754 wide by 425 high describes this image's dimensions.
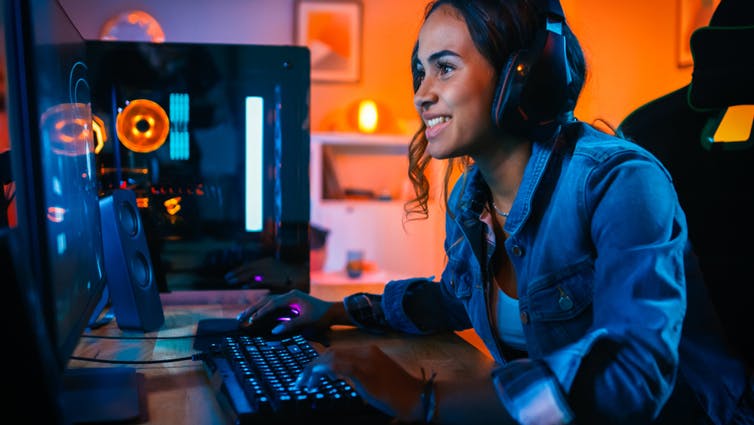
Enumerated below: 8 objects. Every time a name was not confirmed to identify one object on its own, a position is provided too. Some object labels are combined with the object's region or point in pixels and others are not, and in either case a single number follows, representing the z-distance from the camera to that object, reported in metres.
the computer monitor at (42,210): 0.42
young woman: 0.64
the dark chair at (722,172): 0.98
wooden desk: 0.71
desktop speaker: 1.03
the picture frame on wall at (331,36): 3.71
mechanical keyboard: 0.65
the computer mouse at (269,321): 1.03
